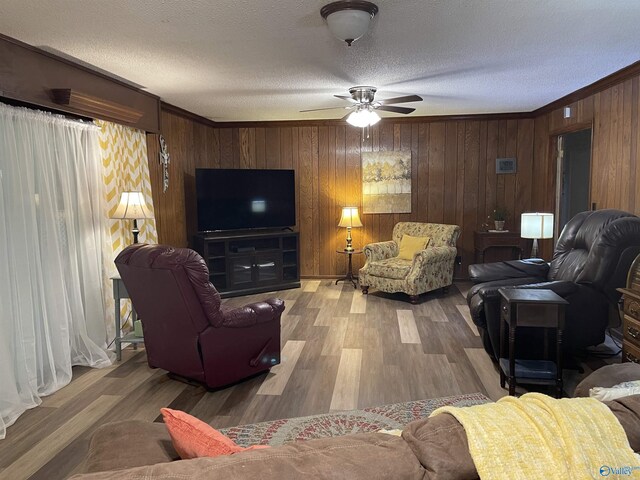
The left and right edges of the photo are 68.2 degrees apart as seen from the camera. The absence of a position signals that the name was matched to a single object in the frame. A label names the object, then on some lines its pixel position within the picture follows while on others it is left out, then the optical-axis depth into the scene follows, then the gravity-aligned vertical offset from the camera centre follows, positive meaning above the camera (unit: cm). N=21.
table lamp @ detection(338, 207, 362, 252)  664 -37
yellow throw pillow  618 -72
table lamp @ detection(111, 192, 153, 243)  404 -8
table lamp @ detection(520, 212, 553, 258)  463 -36
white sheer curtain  314 -41
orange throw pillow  109 -57
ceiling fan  463 +86
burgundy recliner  300 -85
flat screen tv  621 -5
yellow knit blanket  88 -49
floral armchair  570 -91
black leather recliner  343 -76
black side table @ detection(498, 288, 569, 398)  301 -84
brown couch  86 -50
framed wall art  688 +15
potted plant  648 -38
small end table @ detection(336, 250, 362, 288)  669 -114
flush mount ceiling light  248 +94
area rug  269 -137
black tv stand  620 -87
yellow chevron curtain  431 +17
